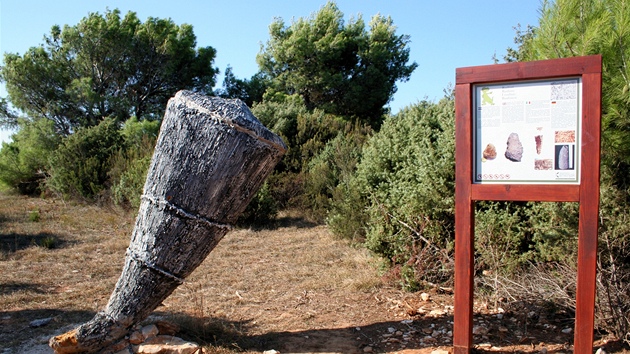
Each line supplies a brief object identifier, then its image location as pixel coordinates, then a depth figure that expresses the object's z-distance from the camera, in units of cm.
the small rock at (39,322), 421
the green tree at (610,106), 357
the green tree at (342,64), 2219
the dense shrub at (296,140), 1118
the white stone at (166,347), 344
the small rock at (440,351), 353
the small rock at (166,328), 374
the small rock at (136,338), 353
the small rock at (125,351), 345
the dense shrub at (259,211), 980
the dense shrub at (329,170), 1007
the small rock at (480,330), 398
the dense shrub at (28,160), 1445
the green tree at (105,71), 1834
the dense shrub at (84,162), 1245
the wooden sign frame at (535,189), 302
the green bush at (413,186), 512
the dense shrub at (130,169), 1076
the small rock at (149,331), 356
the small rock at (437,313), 444
